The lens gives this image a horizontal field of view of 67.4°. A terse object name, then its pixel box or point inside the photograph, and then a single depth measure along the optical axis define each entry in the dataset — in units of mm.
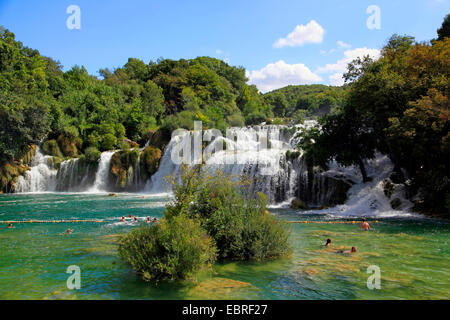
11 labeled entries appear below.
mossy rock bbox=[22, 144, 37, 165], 35844
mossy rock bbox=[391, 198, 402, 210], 17797
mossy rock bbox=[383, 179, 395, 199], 18531
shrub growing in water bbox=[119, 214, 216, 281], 6805
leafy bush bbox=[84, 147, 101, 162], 35219
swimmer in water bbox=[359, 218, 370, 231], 13406
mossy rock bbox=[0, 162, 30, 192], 33656
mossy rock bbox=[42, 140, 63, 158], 37312
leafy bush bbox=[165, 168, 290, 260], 8695
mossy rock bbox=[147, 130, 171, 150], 35312
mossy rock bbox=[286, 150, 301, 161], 22219
